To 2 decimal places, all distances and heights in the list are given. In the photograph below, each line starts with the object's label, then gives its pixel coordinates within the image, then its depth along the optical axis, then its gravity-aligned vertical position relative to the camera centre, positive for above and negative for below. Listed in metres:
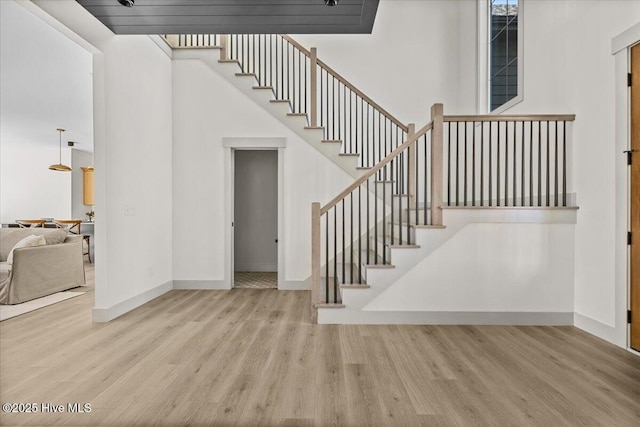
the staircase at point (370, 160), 3.43 +0.64
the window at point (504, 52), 4.48 +2.30
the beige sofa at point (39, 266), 4.12 -0.75
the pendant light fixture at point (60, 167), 7.77 +1.07
